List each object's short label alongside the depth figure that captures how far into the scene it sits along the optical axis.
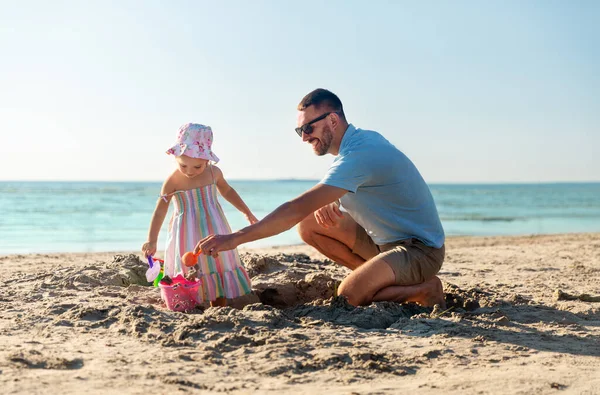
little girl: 4.12
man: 3.77
